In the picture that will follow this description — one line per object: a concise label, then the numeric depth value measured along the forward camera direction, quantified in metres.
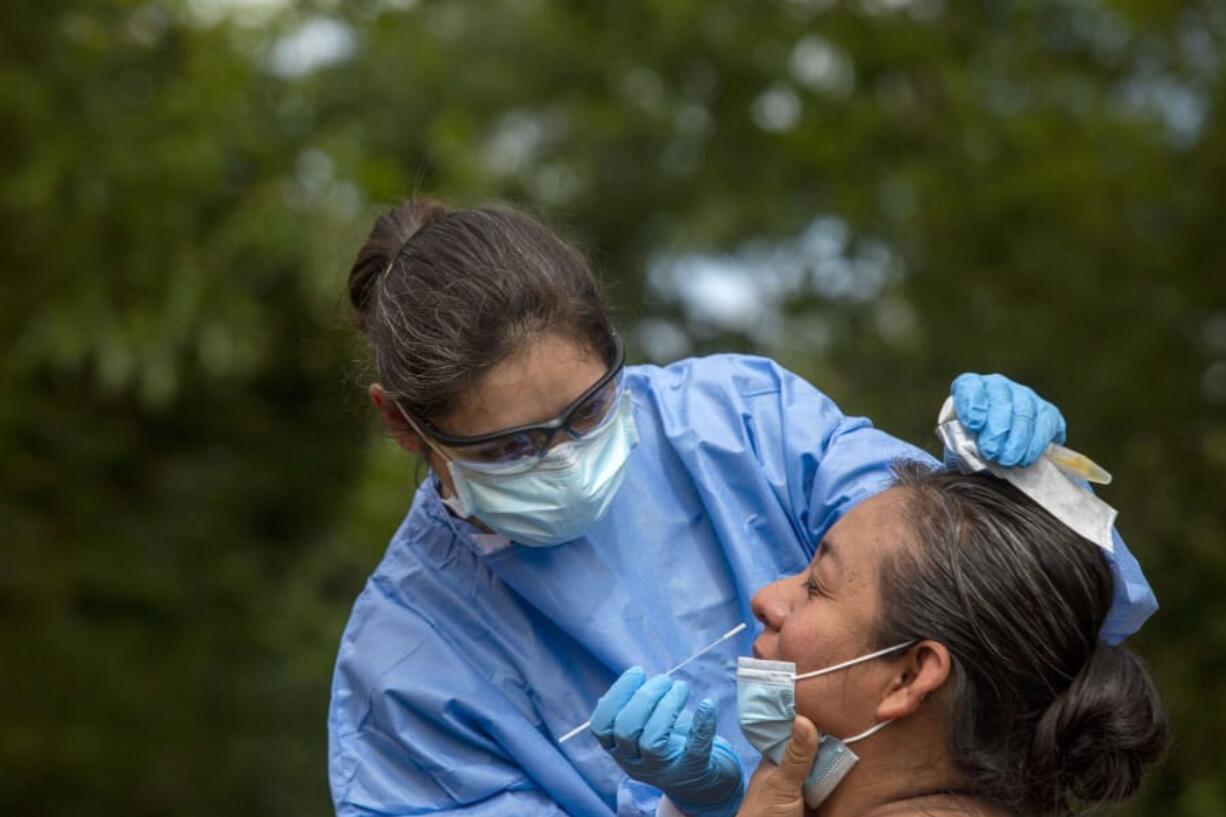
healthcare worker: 4.64
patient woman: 4.18
